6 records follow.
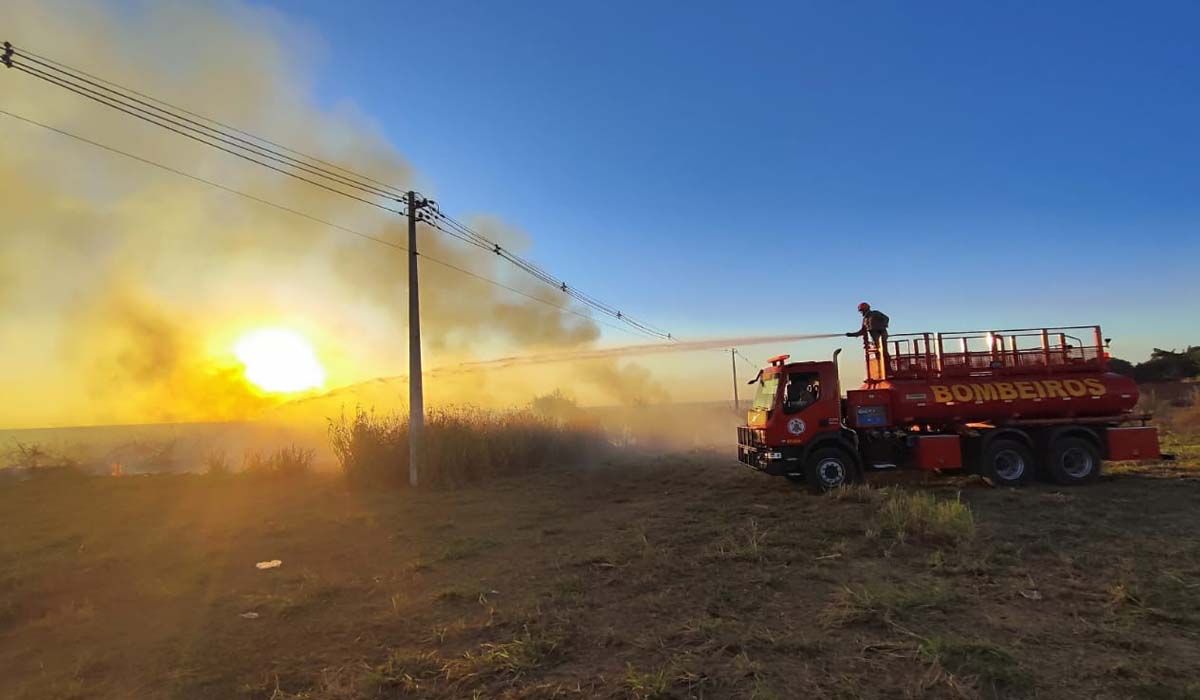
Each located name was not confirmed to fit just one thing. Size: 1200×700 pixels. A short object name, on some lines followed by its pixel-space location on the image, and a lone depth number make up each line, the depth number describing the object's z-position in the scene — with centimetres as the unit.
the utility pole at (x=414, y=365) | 1659
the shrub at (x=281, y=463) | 1880
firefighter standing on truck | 1588
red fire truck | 1476
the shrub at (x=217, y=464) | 1967
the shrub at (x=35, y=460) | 2005
